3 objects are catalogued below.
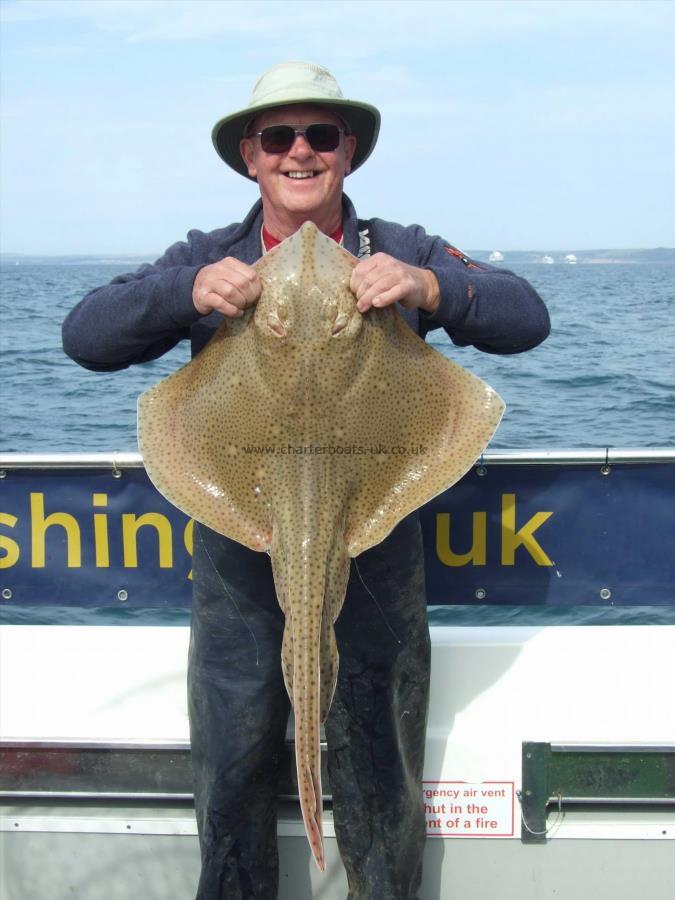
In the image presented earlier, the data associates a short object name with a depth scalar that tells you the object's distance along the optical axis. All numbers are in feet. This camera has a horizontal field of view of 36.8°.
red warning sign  10.93
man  9.55
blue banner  12.55
